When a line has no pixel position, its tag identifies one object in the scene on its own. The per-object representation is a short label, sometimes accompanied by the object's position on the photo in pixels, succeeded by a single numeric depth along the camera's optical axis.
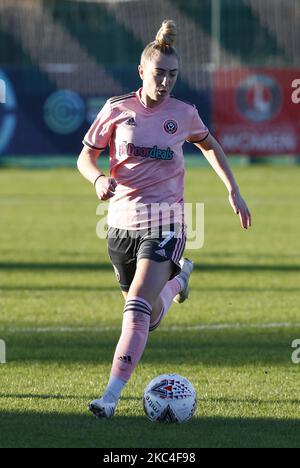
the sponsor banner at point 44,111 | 55.87
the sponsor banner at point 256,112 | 56.47
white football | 12.95
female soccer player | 13.40
